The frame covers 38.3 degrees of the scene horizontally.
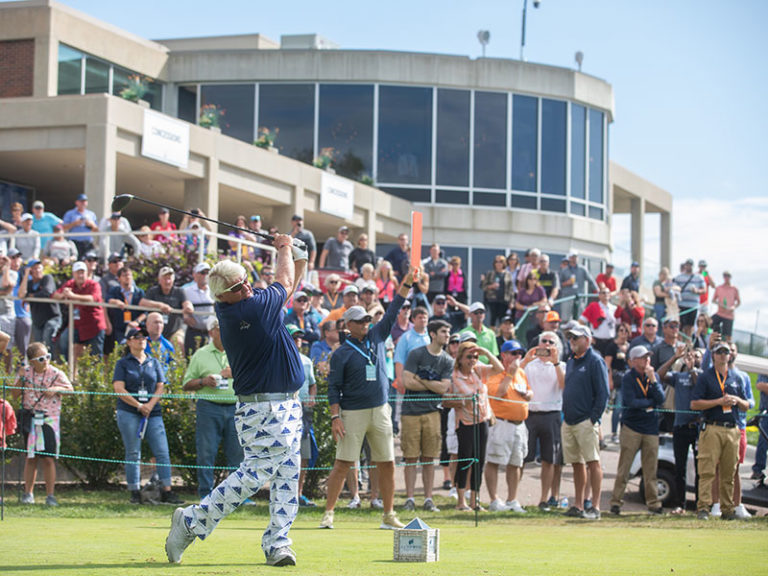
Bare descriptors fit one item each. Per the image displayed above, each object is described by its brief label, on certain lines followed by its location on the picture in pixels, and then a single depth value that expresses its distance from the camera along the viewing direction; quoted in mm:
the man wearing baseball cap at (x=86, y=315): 15445
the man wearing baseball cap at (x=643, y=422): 13766
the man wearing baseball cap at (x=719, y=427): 13203
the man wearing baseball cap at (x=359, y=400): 10469
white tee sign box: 7559
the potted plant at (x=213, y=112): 28259
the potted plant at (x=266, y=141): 29078
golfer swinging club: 7191
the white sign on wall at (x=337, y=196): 29750
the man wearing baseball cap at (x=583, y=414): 13047
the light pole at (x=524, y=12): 38478
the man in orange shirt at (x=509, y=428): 13367
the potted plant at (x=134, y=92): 24622
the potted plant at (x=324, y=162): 30703
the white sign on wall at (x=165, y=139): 23359
